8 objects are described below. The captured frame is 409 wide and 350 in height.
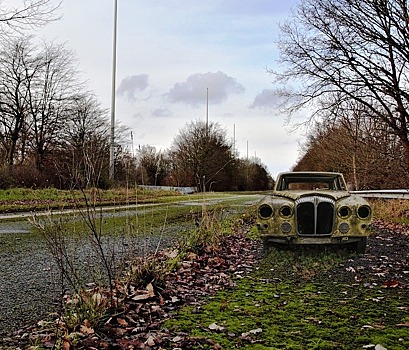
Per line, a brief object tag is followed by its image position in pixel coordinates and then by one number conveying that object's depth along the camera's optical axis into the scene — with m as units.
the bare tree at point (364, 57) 15.95
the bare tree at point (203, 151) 51.06
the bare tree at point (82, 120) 33.77
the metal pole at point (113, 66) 32.87
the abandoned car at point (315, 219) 6.54
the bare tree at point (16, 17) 12.98
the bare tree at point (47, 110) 32.62
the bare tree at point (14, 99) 30.81
